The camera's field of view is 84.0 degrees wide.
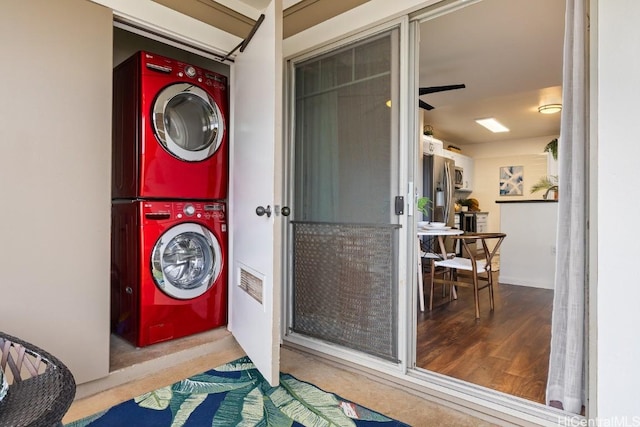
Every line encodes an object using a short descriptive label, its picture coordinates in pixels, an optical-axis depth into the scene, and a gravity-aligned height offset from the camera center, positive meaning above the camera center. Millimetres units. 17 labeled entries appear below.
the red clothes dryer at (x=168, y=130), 2203 +519
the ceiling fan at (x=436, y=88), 3945 +1350
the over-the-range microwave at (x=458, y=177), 6508 +609
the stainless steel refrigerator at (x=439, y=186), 5469 +376
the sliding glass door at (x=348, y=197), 2029 +74
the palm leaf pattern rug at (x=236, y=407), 1612 -968
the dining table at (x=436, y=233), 3232 -217
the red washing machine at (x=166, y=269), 2213 -411
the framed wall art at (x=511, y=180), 6984 +594
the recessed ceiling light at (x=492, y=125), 5625 +1423
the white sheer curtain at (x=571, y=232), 1473 -91
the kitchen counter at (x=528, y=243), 4477 -429
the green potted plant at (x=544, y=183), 6352 +496
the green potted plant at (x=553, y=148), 5688 +1017
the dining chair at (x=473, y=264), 3154 -509
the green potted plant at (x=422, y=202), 3695 +72
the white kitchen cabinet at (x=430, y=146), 5305 +979
